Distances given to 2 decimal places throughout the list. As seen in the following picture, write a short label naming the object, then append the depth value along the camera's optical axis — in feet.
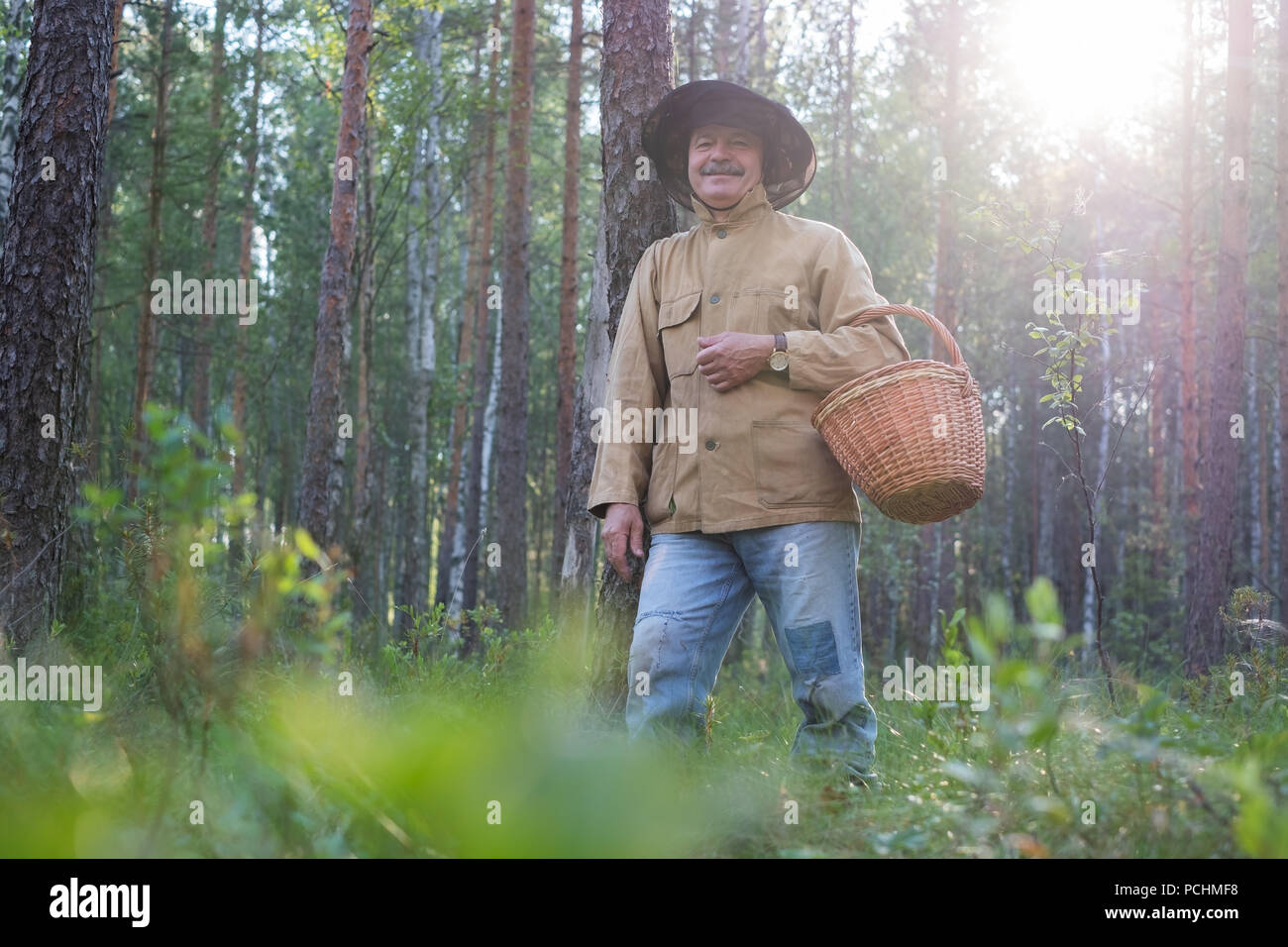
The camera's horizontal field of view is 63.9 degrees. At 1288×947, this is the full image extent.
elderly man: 10.88
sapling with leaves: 18.97
